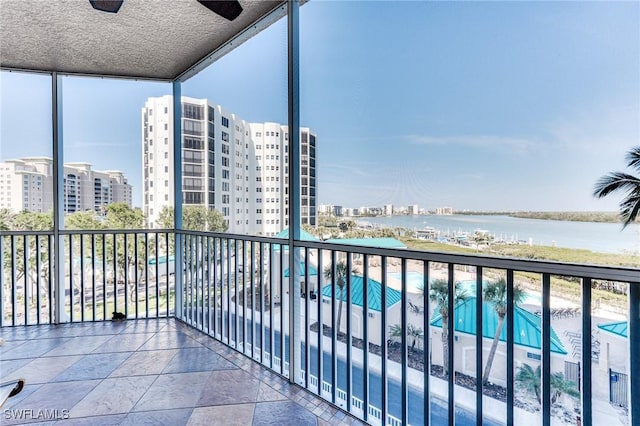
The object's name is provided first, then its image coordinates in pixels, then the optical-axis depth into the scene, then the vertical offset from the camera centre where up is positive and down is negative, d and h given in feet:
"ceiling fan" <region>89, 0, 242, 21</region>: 6.83 +4.58
